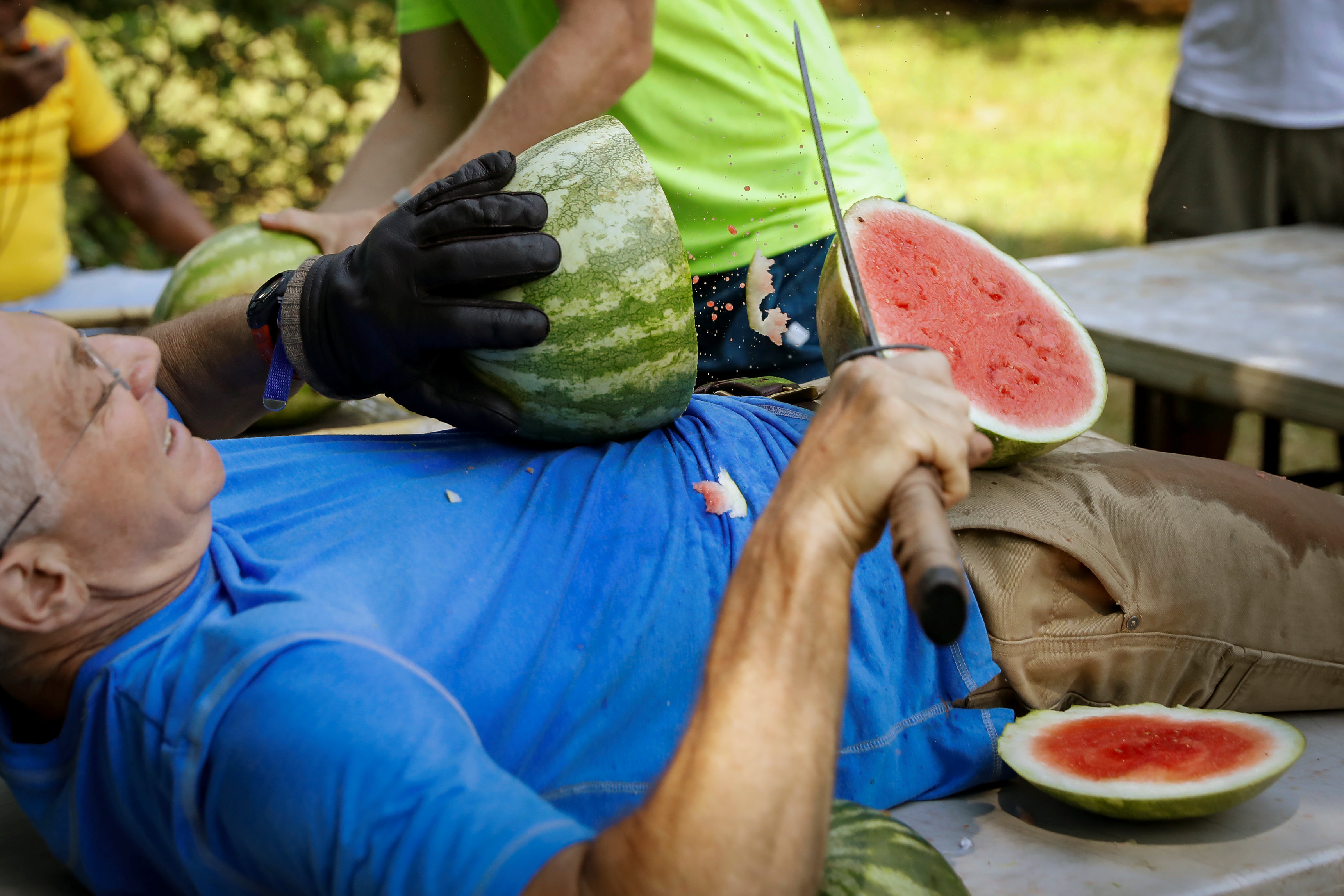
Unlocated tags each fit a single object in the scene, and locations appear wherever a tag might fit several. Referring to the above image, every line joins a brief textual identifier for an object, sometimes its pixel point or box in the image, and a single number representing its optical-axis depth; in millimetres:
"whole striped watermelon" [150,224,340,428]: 2572
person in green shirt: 2143
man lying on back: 1051
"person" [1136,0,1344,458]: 3451
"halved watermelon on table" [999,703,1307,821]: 1382
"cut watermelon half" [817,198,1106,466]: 1728
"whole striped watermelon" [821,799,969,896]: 1247
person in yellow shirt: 3461
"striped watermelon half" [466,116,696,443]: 1606
